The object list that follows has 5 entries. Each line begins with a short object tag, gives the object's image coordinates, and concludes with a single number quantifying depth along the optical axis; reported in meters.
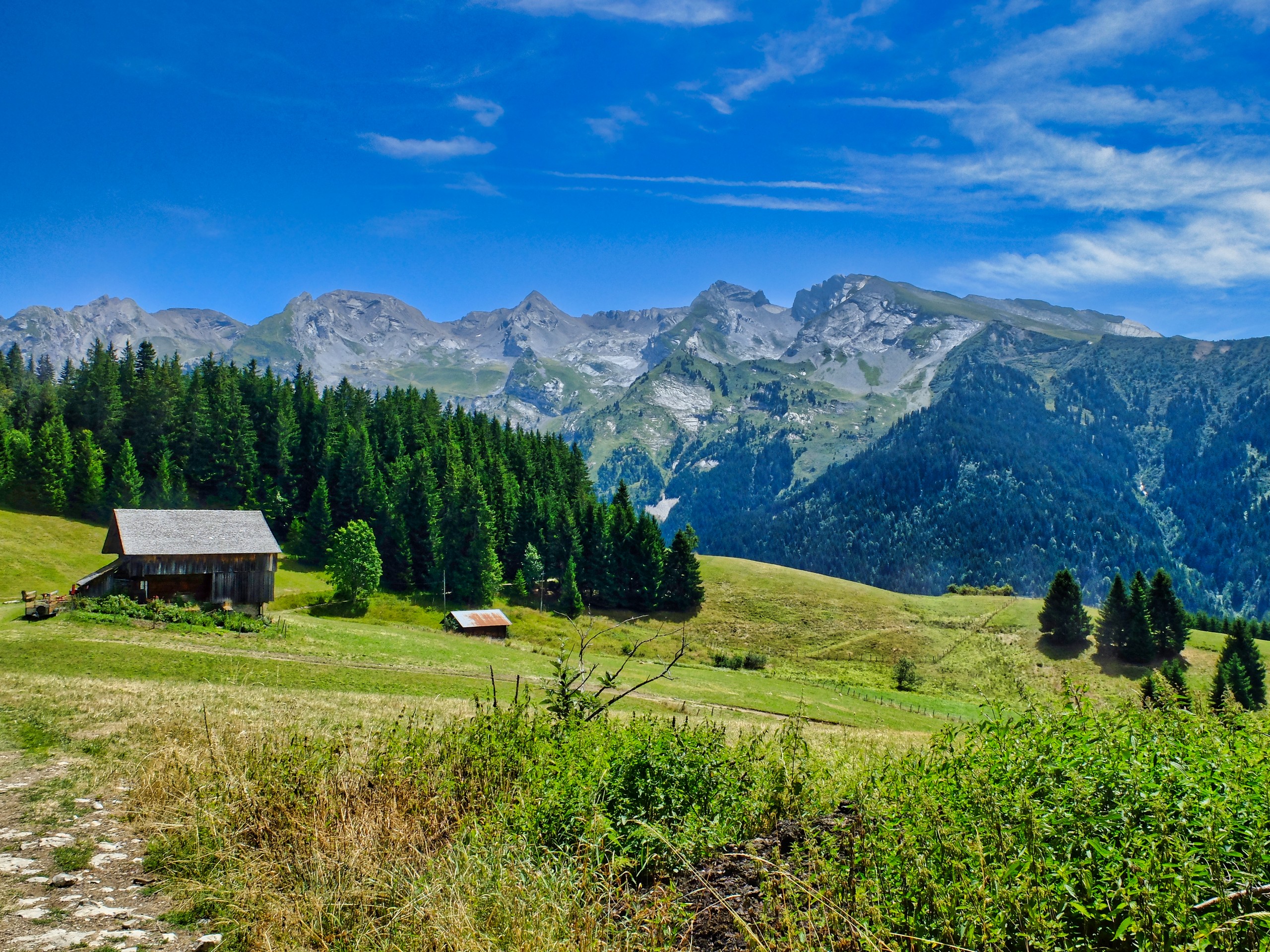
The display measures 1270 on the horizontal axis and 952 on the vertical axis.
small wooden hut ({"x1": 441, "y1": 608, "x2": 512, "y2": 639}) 71.25
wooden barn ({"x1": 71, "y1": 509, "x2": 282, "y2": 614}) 50.62
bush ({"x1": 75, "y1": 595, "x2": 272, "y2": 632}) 46.31
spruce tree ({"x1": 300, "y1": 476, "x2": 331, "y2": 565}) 95.25
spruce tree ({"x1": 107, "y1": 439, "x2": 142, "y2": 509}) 88.19
